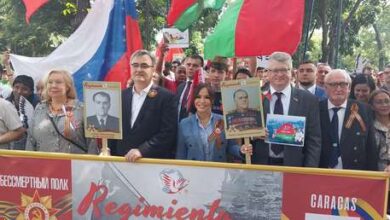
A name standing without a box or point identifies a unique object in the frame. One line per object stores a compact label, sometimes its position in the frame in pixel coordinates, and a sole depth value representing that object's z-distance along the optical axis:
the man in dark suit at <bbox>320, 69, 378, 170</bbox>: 4.47
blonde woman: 4.53
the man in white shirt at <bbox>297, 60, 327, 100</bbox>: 6.39
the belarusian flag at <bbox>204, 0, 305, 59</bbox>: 4.98
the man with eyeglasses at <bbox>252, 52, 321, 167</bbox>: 4.34
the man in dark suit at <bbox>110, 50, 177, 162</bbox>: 4.56
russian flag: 5.99
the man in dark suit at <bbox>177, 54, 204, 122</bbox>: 5.45
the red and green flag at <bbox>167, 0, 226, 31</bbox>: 5.73
